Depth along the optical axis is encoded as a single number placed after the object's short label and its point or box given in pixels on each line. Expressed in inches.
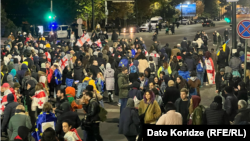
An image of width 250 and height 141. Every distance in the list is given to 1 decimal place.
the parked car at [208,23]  2802.7
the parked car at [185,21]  3299.7
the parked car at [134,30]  2385.6
